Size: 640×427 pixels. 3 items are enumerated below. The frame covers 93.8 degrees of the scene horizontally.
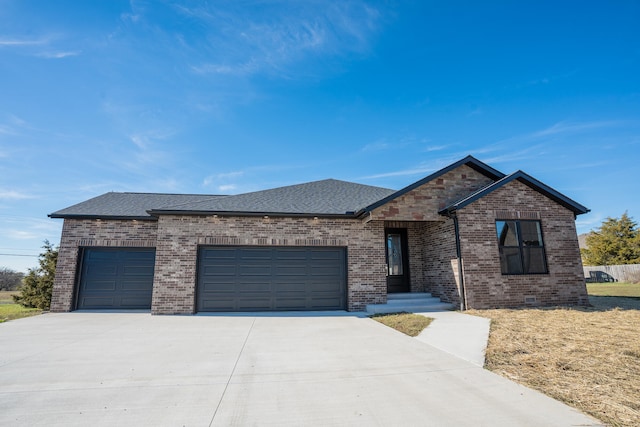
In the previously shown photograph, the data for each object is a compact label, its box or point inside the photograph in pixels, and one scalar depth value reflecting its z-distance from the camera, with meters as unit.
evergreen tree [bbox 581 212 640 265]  28.59
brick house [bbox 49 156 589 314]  10.20
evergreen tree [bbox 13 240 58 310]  12.44
